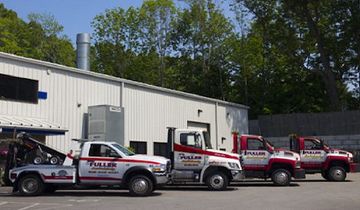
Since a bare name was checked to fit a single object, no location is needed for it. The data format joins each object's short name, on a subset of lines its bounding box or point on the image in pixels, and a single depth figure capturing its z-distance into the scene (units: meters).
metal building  22.59
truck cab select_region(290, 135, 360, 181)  25.70
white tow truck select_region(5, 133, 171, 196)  18.03
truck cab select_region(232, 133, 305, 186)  23.39
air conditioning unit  25.47
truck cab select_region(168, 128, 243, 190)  20.75
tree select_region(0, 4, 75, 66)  55.34
